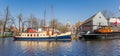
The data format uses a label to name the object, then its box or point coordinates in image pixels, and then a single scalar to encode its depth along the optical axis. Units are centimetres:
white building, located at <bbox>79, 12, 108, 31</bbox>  4269
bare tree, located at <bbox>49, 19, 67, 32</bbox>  4743
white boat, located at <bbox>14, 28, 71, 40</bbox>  2992
